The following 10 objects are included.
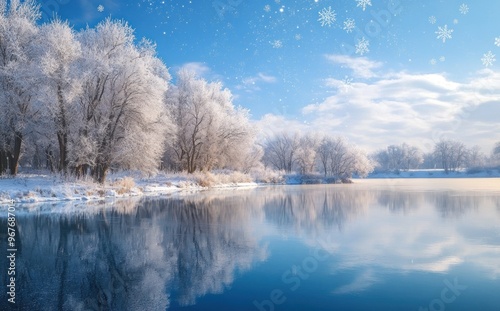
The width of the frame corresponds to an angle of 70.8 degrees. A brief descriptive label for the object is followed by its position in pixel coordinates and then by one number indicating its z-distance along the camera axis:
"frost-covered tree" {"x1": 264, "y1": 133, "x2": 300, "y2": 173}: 84.12
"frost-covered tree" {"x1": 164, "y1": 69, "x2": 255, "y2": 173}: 43.38
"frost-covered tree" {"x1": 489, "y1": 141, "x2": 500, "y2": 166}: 92.69
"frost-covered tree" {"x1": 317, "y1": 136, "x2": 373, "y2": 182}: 76.75
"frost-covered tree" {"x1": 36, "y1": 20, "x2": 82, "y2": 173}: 23.88
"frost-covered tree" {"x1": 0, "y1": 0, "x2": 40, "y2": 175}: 24.34
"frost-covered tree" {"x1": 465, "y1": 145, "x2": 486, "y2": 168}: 127.36
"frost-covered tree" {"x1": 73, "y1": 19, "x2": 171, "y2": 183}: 25.48
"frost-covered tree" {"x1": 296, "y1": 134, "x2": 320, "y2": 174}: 79.38
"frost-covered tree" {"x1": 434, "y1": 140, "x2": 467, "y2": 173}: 108.86
